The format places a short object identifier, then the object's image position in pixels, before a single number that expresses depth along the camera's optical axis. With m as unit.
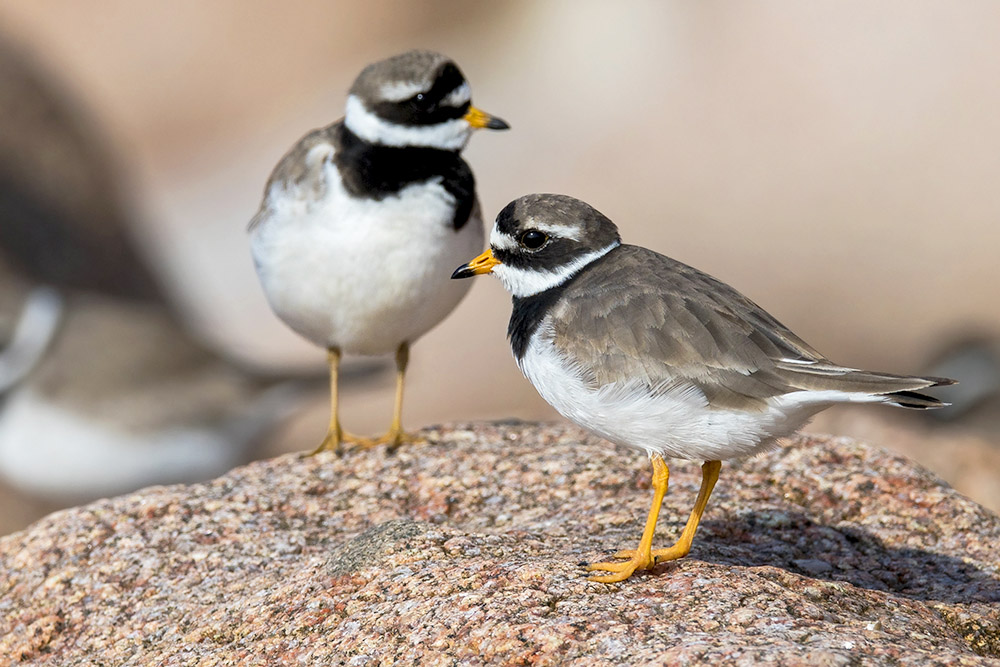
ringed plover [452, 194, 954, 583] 9.45
